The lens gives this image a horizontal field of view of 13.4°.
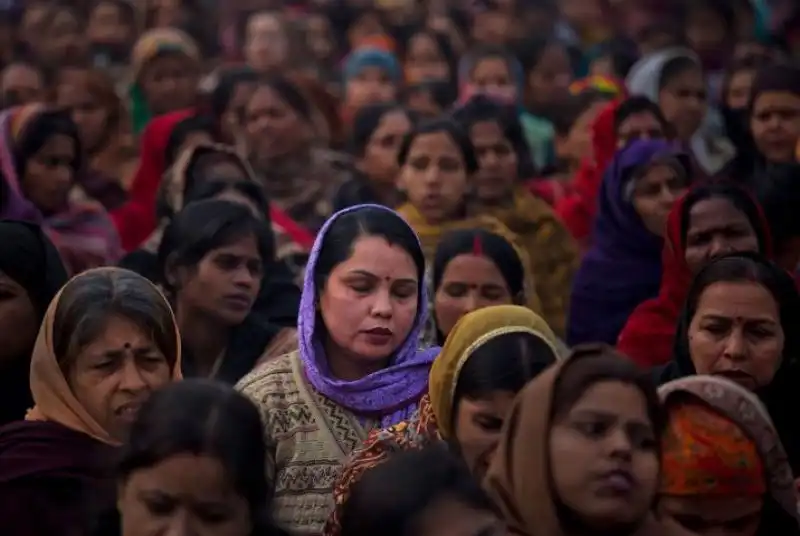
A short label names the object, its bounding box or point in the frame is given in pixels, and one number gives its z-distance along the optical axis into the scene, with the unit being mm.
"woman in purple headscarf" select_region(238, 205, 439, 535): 8546
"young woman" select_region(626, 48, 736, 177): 16958
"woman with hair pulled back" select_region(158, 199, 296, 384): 10294
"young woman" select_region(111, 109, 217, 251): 14822
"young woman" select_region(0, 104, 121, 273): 13292
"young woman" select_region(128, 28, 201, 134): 17857
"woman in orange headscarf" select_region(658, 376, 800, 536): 7435
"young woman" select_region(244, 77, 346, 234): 15150
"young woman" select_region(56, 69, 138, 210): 16728
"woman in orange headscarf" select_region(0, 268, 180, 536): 7963
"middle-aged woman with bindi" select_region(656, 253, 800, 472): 9122
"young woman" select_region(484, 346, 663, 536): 6907
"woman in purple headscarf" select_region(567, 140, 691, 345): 12685
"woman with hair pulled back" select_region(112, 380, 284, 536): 6749
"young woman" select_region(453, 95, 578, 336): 13863
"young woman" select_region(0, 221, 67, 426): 9177
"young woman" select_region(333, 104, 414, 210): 14506
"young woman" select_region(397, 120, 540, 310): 13110
